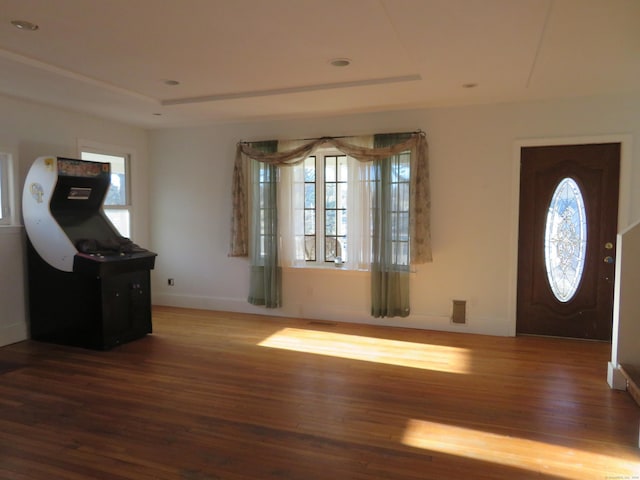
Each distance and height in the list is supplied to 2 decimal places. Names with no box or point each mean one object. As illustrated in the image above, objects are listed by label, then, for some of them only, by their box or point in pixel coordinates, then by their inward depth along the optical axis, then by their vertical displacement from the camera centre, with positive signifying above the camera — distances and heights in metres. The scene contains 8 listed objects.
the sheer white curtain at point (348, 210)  5.10 +0.04
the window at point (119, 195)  5.71 +0.26
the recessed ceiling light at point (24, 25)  2.70 +1.20
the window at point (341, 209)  4.98 +0.05
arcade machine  4.21 -0.50
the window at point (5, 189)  4.42 +0.26
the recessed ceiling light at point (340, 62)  3.35 +1.20
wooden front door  4.44 -0.28
